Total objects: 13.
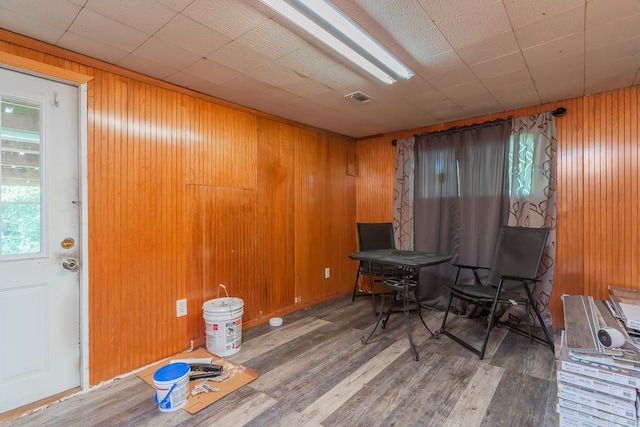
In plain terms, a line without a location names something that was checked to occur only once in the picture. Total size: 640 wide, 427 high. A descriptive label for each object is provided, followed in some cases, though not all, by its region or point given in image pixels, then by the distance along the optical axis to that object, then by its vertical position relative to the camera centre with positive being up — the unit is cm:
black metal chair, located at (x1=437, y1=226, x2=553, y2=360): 257 -58
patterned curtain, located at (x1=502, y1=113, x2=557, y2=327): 304 +29
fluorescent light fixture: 150 +105
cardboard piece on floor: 192 -122
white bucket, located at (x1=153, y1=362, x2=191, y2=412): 184 -110
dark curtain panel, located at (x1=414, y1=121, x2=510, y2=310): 335 +18
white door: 185 -17
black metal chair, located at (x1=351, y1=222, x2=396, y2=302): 389 -33
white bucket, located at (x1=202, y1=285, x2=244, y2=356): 252 -98
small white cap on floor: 317 -117
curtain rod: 298 +102
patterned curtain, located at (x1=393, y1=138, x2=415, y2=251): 403 +26
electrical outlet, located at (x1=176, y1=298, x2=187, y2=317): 257 -83
